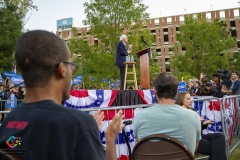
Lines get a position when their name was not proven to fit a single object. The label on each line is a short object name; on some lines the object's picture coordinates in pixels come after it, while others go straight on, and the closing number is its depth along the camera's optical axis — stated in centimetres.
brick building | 7365
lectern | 884
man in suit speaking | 892
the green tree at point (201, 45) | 3178
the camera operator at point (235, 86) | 781
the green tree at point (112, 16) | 2164
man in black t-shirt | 111
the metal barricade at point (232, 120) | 535
